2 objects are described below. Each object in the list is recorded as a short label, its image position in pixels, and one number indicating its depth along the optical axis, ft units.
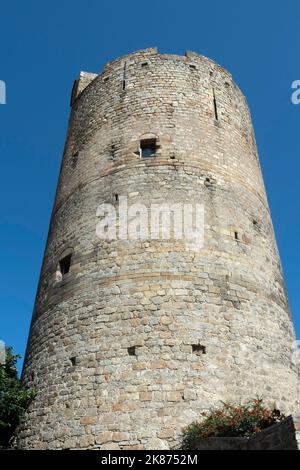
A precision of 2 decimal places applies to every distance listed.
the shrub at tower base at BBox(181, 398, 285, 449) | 21.71
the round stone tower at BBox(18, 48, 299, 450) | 24.86
